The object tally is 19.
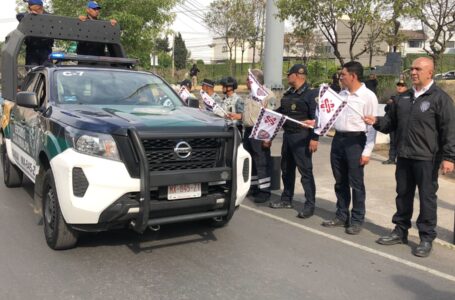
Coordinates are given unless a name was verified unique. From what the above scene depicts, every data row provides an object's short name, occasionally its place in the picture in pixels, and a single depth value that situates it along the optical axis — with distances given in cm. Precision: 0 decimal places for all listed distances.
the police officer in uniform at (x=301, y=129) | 648
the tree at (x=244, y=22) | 4046
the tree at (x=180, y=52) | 8225
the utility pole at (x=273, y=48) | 1331
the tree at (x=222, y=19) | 4340
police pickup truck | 439
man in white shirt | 574
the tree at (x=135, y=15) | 1596
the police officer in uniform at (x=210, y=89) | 858
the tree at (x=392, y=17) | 1115
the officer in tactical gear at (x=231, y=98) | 762
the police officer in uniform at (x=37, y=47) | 857
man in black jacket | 500
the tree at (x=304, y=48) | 4037
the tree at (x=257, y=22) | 3953
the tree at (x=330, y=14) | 1124
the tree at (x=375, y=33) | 1311
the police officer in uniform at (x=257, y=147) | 723
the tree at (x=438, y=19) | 1335
